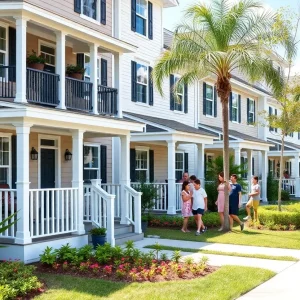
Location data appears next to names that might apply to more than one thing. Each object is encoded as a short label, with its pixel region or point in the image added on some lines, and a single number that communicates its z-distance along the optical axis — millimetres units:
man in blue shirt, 16734
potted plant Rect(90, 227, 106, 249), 12430
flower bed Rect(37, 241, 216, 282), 9377
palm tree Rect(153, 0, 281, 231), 15664
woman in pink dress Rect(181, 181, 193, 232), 15891
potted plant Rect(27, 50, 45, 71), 12945
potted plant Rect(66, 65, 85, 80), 14703
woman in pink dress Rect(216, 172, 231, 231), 16547
